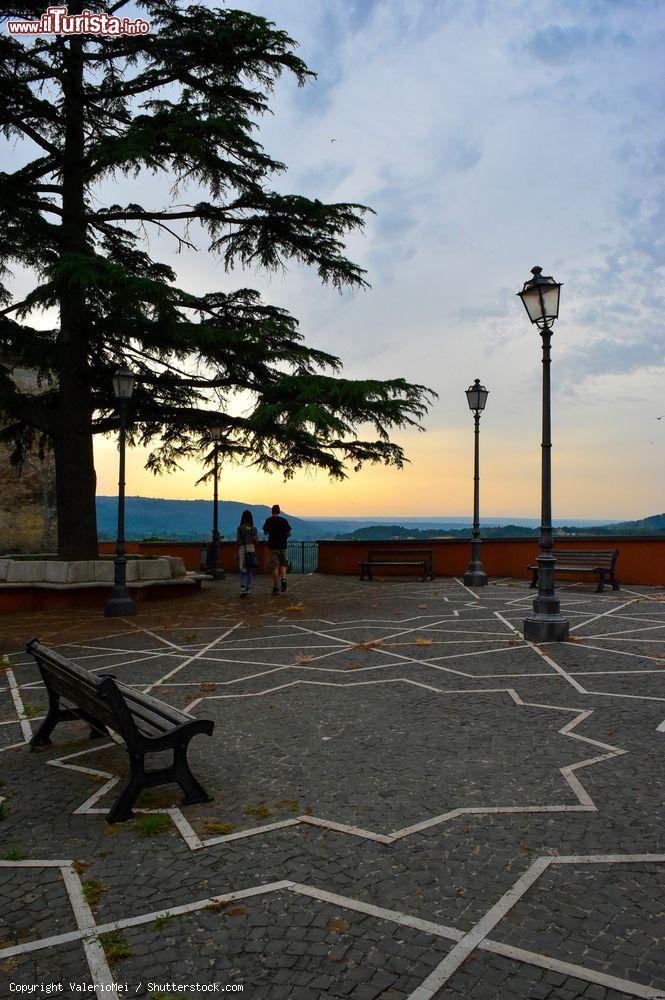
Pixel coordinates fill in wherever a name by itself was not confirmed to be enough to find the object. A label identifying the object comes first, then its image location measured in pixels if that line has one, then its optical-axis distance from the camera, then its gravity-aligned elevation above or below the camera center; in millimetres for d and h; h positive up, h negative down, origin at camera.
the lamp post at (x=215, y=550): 19938 -925
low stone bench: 13305 -1094
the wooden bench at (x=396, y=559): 18547 -1070
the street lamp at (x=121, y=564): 11945 -841
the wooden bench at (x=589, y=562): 14484 -829
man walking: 14320 -412
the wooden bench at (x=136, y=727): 3598 -1193
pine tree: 12336 +5419
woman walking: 14539 -610
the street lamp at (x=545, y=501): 8727 +337
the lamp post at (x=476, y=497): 15938 +685
